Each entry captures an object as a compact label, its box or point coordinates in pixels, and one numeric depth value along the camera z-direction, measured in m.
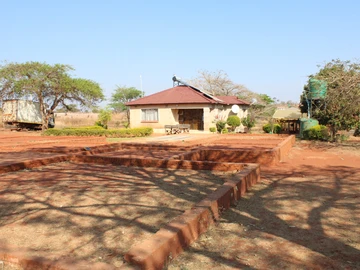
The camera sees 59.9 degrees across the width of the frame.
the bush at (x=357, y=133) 19.26
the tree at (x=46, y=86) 28.31
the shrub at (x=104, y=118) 27.53
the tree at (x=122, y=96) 55.41
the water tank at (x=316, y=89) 16.11
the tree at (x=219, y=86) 45.84
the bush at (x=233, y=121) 26.38
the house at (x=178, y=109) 24.63
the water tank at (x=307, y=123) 17.08
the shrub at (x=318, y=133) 15.77
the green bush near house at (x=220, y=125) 23.49
